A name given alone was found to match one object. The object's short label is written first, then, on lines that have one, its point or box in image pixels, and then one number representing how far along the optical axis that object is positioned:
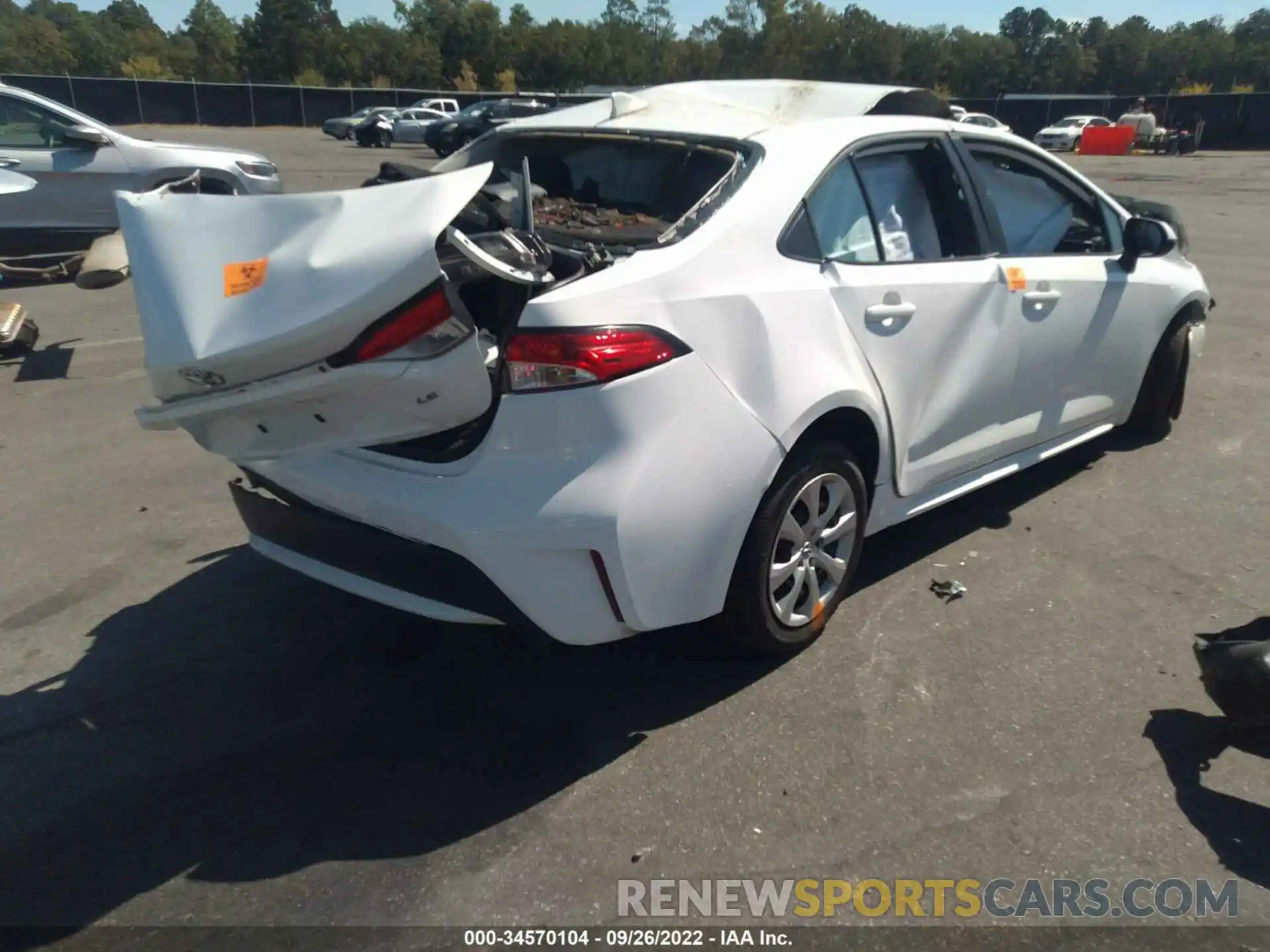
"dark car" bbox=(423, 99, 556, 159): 36.84
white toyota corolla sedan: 2.85
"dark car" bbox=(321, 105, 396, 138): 42.78
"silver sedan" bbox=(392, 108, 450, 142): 41.94
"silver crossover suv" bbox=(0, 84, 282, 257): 10.29
